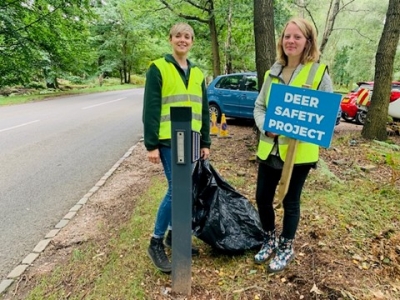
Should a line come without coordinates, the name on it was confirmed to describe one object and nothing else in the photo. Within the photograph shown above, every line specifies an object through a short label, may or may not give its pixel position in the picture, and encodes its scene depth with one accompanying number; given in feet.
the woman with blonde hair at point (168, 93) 7.57
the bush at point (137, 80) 153.58
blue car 31.96
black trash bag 8.55
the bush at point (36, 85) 79.31
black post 6.60
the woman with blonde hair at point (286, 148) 7.32
